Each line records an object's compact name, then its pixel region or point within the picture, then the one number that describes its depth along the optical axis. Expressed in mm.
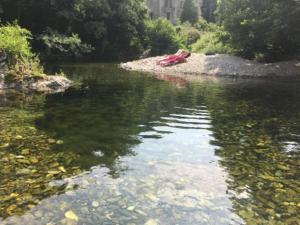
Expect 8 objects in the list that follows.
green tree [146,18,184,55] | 39235
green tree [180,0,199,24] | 59861
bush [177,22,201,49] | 46990
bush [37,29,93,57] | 27341
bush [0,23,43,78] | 13082
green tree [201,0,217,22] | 66731
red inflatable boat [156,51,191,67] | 25082
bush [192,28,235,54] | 26299
